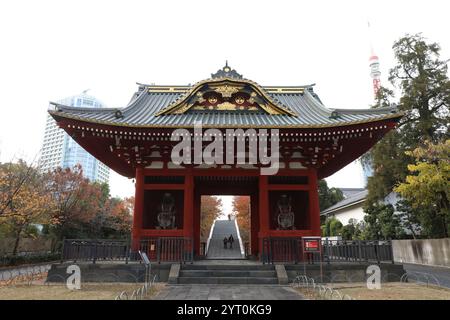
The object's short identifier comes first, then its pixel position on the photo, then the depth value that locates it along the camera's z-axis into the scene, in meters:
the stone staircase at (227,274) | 10.23
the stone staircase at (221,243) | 18.19
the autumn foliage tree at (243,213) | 43.06
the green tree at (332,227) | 33.56
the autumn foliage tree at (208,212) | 46.66
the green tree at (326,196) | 46.03
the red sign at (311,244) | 10.15
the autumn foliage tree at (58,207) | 20.80
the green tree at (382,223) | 22.50
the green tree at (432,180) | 15.20
